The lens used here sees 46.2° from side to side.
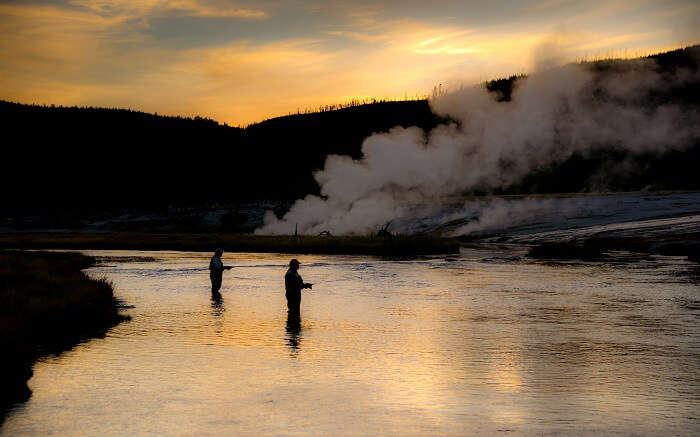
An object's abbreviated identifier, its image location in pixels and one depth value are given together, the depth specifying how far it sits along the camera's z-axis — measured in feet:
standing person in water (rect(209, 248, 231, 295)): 106.73
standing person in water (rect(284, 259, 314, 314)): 80.02
